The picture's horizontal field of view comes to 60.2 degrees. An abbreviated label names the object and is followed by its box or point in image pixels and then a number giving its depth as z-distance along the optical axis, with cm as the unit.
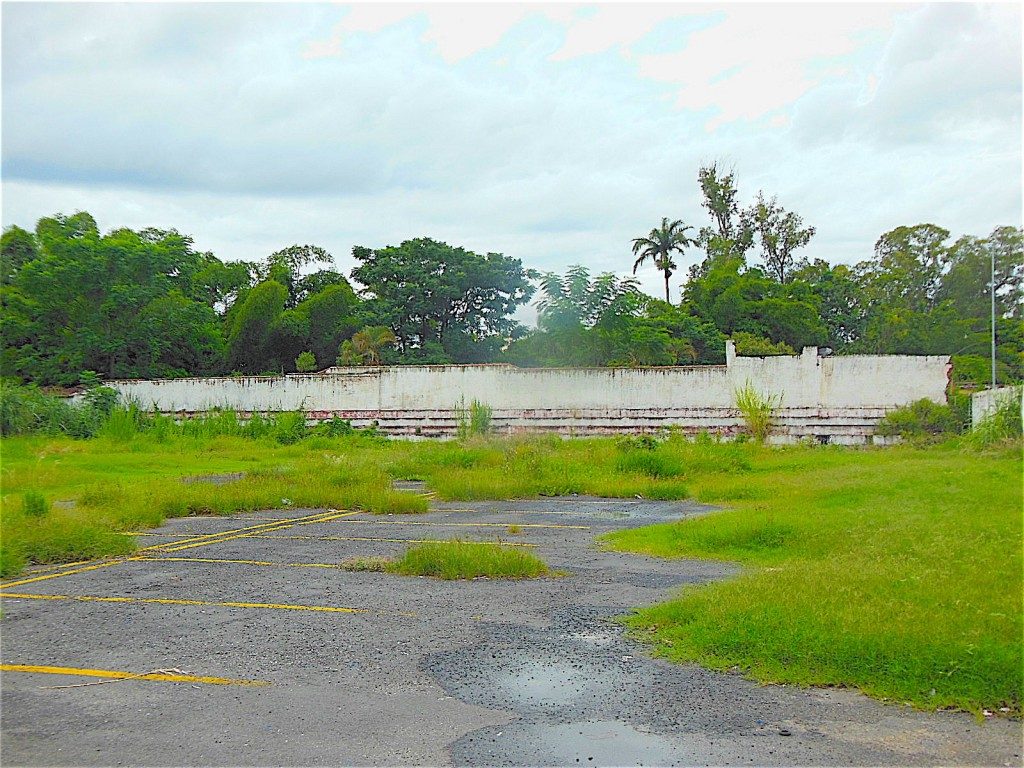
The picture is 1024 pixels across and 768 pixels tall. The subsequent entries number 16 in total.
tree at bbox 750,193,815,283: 5116
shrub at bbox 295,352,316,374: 3732
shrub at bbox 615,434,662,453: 2233
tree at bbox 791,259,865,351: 4447
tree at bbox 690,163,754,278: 5216
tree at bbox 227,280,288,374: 4022
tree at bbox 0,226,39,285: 3856
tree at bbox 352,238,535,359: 3869
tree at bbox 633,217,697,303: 5262
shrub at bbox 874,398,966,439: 2441
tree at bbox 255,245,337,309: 4645
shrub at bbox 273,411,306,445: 2839
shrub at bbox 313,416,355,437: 2912
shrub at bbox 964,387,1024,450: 2012
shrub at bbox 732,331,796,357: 3531
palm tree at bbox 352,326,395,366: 3592
